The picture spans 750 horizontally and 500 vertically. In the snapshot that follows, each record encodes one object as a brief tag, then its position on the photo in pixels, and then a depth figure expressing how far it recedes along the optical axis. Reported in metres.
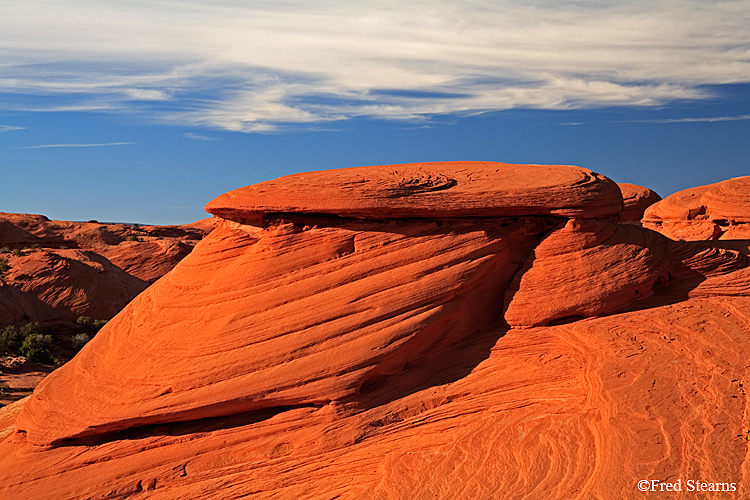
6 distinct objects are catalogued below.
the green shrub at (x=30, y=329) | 15.48
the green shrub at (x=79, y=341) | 15.91
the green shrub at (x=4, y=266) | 17.92
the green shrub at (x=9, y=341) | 14.62
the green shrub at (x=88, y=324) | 17.30
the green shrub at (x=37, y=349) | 14.67
